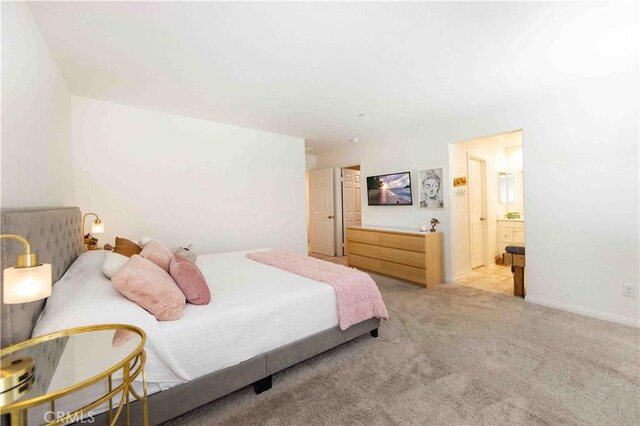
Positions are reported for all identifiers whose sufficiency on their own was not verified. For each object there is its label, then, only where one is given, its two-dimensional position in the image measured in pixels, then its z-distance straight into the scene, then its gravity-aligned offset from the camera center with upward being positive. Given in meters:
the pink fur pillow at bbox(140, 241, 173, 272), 2.06 -0.30
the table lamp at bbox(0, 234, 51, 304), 0.83 -0.19
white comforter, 1.40 -0.62
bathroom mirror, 5.36 +0.34
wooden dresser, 3.95 -0.70
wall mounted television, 4.67 +0.33
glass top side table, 0.81 -0.53
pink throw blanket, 2.19 -0.66
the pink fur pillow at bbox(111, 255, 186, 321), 1.51 -0.42
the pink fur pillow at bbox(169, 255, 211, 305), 1.77 -0.44
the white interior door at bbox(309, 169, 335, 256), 6.25 -0.04
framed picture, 4.23 +0.28
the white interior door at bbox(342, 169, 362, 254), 6.34 +0.29
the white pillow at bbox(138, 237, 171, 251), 2.74 -0.25
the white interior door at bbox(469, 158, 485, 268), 4.75 -0.11
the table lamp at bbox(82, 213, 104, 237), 2.68 -0.09
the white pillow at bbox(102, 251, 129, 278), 1.76 -0.31
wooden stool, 3.49 -0.78
